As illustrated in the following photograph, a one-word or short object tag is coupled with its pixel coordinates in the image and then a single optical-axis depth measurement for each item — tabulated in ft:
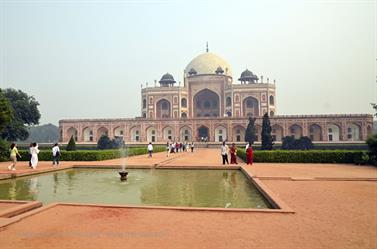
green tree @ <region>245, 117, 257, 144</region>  104.53
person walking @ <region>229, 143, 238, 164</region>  40.19
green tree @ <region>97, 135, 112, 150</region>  85.27
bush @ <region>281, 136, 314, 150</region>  75.36
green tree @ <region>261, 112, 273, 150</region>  65.58
